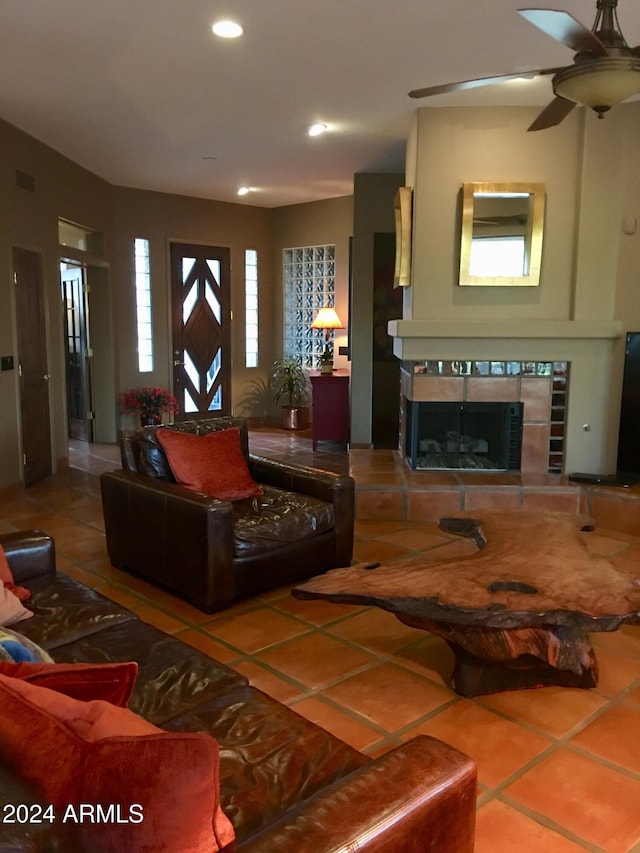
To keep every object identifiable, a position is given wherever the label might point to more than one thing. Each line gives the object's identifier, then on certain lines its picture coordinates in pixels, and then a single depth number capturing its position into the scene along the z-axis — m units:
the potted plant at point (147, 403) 7.70
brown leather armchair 3.25
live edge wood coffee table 2.32
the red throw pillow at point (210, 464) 3.71
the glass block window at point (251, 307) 8.87
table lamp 7.62
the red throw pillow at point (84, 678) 1.31
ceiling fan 2.40
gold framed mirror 4.81
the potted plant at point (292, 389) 8.61
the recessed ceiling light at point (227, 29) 3.44
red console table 7.34
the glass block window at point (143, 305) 7.91
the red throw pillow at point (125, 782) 1.03
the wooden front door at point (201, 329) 8.34
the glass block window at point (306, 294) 8.40
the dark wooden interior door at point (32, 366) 5.56
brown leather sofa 1.15
